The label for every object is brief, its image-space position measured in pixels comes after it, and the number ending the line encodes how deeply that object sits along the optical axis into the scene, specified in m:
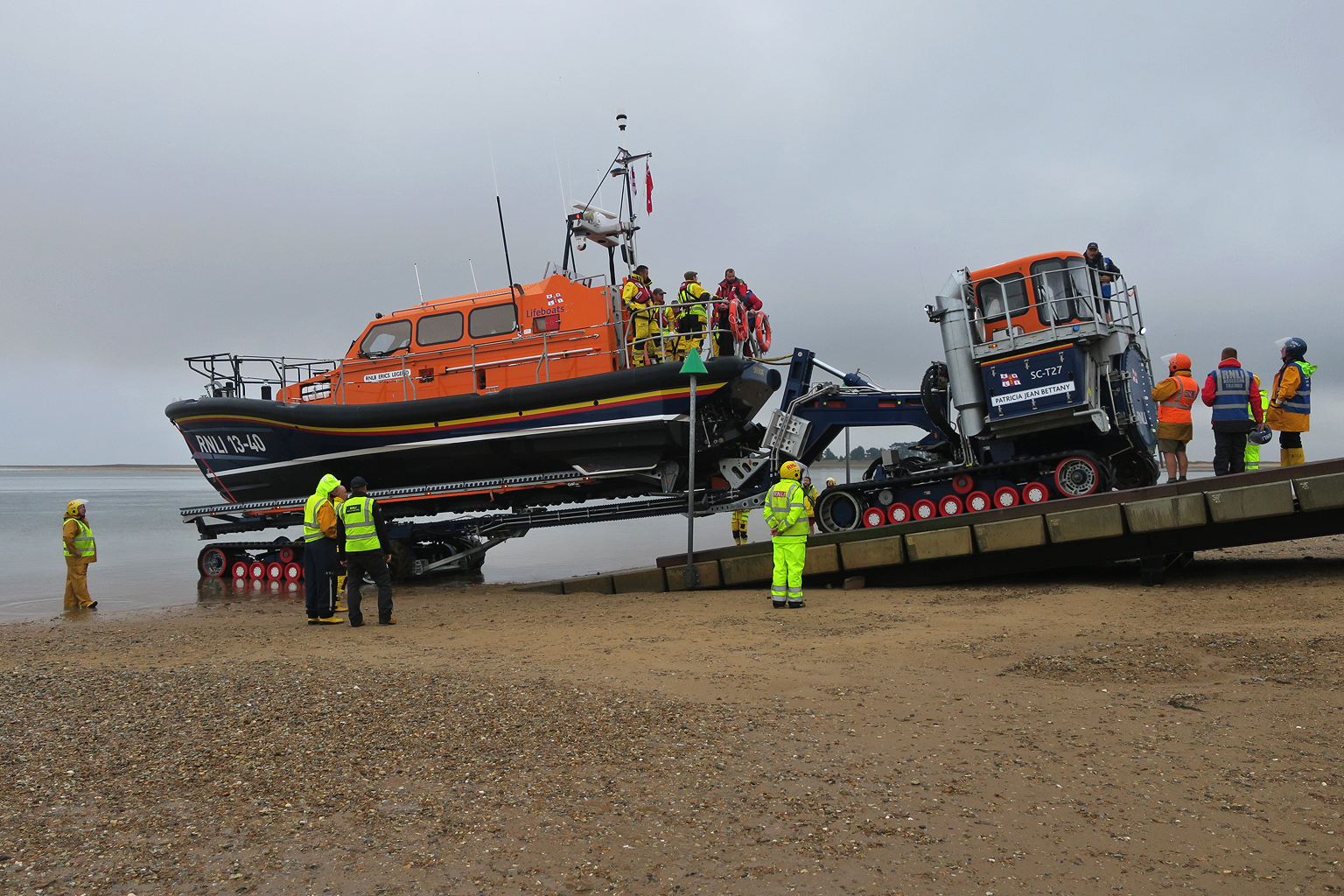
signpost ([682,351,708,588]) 9.26
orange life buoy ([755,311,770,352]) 10.72
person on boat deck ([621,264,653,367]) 10.60
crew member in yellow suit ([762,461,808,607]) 7.72
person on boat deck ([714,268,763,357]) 10.44
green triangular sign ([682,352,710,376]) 9.26
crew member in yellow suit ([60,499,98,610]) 10.22
